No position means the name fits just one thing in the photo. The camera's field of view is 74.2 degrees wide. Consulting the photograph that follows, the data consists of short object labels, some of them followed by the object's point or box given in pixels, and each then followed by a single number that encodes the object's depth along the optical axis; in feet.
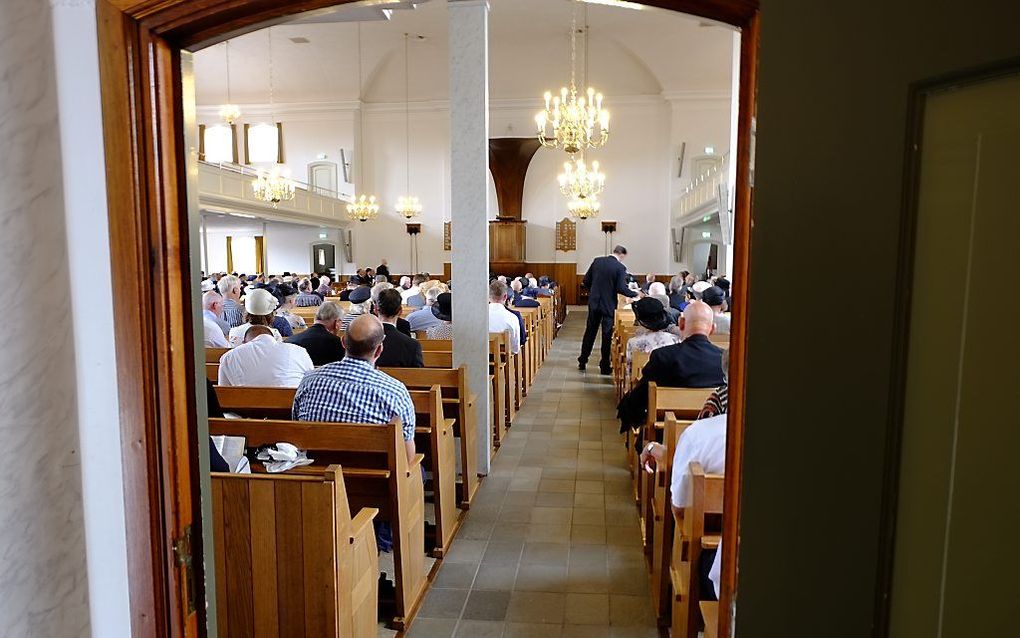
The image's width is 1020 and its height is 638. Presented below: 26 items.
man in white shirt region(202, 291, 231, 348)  18.04
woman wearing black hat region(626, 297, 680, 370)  17.60
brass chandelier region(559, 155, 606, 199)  40.73
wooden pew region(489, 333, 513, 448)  17.08
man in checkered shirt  9.67
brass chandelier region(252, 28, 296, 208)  42.86
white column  14.62
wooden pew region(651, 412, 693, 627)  8.83
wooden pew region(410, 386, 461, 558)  11.30
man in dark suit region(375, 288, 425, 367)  14.37
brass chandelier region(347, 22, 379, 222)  53.36
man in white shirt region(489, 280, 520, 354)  19.63
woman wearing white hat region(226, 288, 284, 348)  15.56
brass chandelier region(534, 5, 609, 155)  26.78
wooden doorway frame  4.06
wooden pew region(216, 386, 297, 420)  11.46
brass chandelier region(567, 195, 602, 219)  45.77
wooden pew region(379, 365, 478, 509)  13.42
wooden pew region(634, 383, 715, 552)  11.35
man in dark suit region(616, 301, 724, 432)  12.26
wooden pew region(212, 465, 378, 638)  6.73
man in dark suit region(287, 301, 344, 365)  14.48
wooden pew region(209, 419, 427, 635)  8.96
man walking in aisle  27.07
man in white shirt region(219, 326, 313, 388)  12.55
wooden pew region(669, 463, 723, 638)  7.20
